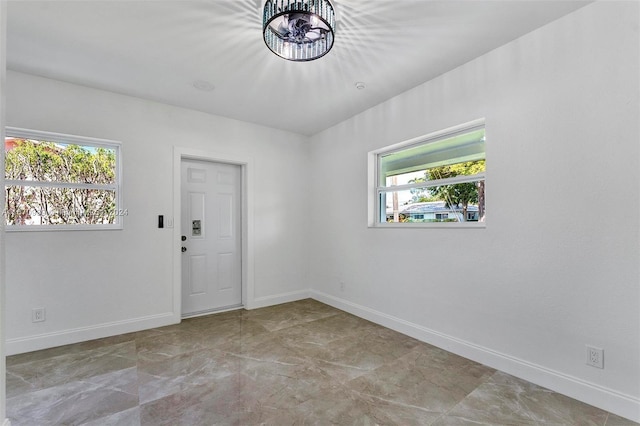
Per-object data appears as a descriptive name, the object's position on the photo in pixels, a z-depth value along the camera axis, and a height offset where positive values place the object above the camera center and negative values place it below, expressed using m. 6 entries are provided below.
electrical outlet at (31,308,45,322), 2.71 -0.90
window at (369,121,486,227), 2.63 +0.36
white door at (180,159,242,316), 3.73 -0.26
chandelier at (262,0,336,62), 1.71 +1.21
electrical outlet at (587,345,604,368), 1.86 -0.93
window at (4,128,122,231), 2.73 +0.36
